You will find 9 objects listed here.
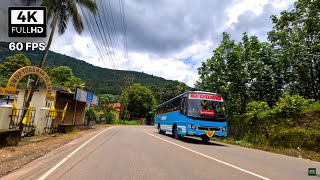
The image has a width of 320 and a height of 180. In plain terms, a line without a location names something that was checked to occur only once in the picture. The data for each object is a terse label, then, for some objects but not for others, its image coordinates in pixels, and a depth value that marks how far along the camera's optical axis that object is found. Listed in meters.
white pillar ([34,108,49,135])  12.03
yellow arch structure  9.64
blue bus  11.26
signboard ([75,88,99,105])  19.16
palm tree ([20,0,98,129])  13.50
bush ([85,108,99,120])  32.11
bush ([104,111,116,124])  41.06
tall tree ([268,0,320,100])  15.06
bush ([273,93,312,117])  11.41
